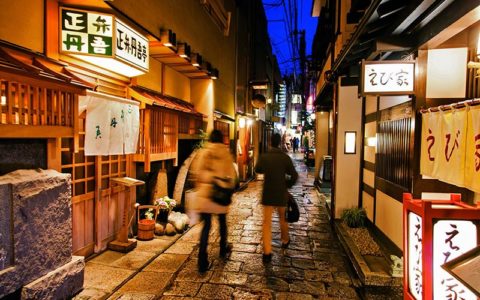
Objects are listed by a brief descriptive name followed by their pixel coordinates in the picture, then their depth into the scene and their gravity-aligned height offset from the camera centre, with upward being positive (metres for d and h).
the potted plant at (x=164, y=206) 9.65 -2.04
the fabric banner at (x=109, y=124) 6.68 +0.38
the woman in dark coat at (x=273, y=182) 7.90 -0.99
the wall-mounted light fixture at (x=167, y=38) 9.05 +3.04
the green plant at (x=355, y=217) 10.40 -2.46
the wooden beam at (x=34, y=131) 4.55 +0.13
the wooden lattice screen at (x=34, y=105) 4.62 +0.57
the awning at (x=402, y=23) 5.04 +2.32
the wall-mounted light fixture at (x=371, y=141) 10.06 +0.12
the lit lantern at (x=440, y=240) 3.89 -1.22
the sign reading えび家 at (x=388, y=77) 6.48 +1.46
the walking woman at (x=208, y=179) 7.11 -0.86
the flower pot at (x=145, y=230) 8.85 -2.54
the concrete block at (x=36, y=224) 4.54 -1.36
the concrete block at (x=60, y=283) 4.83 -2.41
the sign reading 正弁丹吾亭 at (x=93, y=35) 6.29 +2.23
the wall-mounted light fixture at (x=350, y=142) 11.42 +0.07
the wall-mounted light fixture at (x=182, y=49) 9.90 +2.94
